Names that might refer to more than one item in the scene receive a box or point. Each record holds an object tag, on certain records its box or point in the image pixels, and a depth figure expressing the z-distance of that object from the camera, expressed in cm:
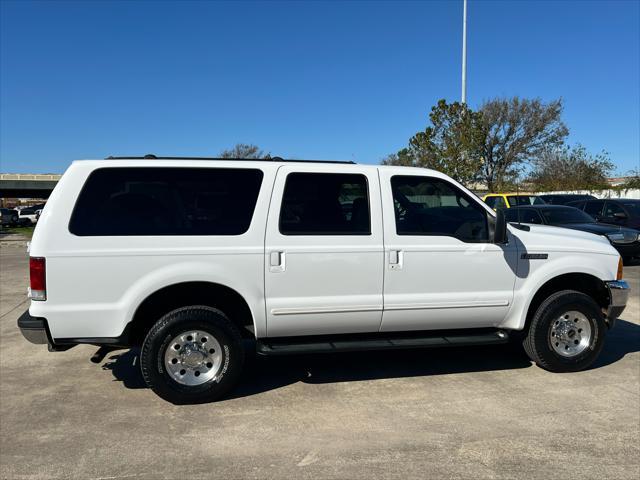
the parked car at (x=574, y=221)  1170
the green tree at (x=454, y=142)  2630
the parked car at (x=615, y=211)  1291
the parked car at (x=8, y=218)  4019
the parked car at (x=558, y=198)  1830
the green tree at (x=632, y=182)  2984
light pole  2728
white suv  405
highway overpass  8594
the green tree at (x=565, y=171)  3647
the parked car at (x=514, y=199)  1630
